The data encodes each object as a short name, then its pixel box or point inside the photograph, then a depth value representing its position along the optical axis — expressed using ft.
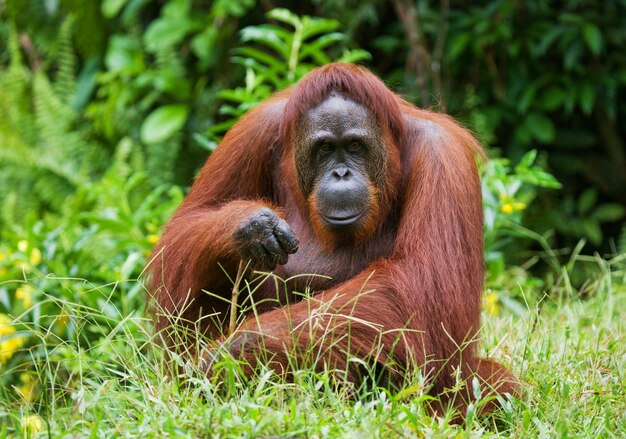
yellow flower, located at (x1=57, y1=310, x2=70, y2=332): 33.57
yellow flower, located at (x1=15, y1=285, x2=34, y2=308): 34.94
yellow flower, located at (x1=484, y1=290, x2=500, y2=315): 32.68
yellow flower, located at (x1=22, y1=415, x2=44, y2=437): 18.43
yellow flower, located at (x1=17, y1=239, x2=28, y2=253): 35.45
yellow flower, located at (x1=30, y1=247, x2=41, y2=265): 35.24
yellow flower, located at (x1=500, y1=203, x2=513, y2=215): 34.68
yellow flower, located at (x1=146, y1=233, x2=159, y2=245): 36.45
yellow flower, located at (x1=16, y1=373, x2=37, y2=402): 32.71
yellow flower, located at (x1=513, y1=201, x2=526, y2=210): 34.97
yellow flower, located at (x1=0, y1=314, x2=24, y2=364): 33.23
